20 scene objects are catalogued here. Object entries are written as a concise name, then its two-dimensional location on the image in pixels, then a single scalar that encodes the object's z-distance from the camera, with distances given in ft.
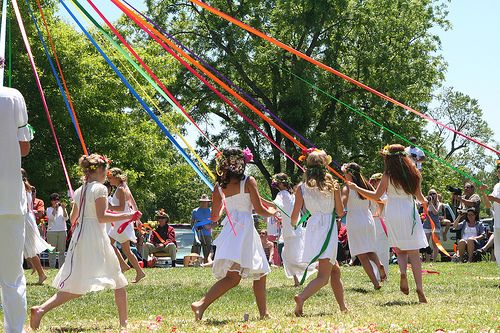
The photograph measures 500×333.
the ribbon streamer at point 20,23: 49.27
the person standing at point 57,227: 103.43
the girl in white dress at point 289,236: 71.10
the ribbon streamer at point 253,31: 43.49
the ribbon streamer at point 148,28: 46.08
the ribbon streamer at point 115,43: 48.06
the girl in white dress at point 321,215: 48.33
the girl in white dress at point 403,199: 54.75
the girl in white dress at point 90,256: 42.33
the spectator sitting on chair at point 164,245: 115.66
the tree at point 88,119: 154.91
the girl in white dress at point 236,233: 44.91
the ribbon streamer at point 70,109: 48.68
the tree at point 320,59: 186.67
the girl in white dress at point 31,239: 67.64
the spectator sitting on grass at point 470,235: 109.03
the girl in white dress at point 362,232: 65.23
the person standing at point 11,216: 32.71
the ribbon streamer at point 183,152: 43.63
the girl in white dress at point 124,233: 69.40
